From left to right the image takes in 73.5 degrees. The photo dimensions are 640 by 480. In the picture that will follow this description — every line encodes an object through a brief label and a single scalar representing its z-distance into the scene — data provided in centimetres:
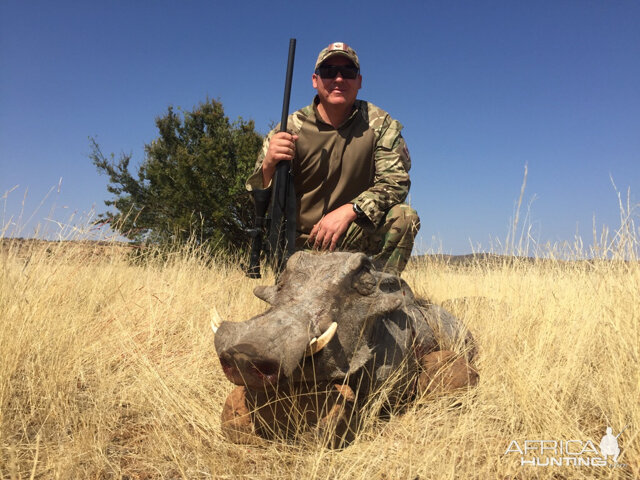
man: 381
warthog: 179
